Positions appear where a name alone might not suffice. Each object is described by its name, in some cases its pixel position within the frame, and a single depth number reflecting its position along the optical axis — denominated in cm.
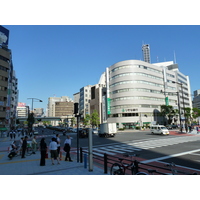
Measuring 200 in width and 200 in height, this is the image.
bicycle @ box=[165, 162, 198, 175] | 538
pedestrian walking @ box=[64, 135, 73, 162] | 1044
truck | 3077
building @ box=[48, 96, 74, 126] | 17388
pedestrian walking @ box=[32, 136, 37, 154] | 1426
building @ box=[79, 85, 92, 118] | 11479
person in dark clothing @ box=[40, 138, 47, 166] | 926
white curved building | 6241
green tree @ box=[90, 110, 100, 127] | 7312
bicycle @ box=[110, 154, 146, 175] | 625
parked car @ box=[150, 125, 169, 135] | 3036
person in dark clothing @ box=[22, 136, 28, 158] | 1210
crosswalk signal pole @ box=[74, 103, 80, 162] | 1023
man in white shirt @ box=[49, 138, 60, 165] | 941
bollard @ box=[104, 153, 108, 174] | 726
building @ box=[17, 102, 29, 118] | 18734
